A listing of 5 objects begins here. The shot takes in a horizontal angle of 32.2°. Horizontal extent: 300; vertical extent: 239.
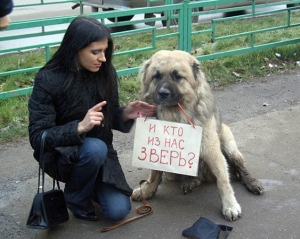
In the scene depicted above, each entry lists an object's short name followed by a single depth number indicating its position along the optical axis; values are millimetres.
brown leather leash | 3850
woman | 3523
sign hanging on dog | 3861
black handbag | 3521
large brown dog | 3771
